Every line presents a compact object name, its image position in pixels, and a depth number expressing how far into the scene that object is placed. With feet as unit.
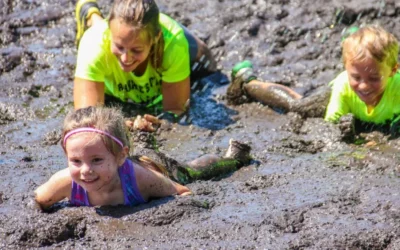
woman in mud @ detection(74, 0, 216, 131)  43.34
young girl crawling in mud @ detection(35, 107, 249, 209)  32.55
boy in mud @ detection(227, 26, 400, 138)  43.14
